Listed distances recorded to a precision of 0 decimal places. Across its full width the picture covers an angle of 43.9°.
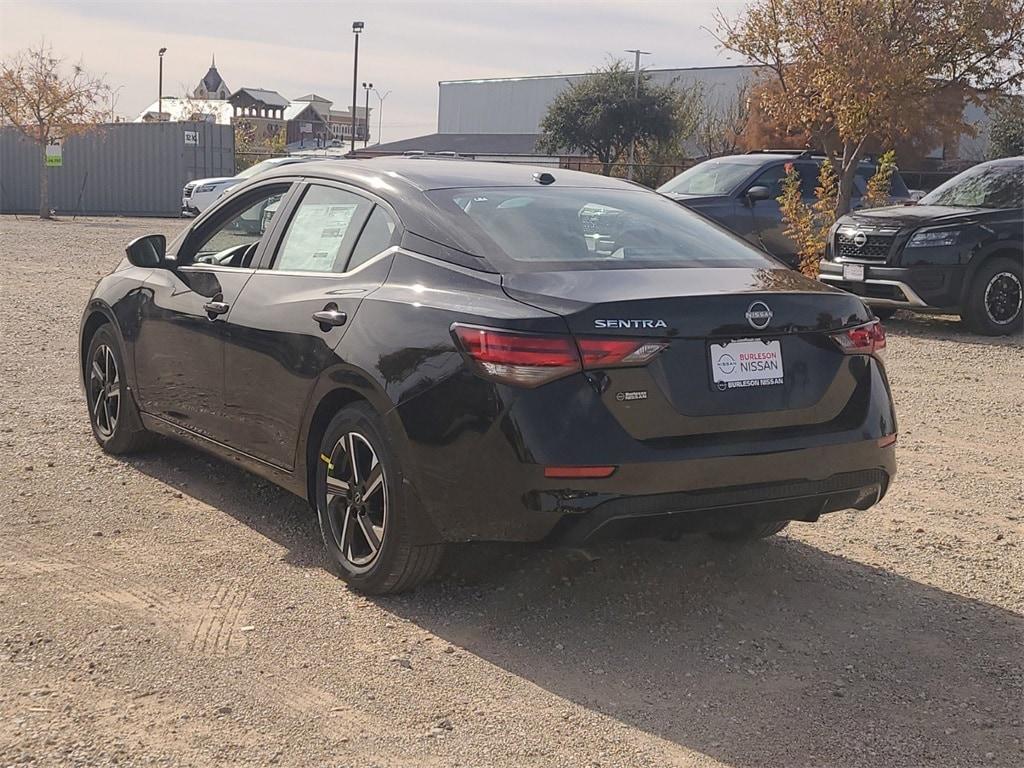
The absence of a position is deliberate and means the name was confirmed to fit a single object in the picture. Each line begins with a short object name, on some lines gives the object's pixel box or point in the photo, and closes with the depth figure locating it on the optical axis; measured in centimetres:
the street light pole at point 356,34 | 5103
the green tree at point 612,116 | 4809
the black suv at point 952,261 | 1204
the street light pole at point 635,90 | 4828
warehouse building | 6938
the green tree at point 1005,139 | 4050
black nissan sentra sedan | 402
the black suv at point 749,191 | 1529
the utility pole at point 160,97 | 6659
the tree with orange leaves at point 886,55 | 1561
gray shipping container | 3841
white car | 2906
